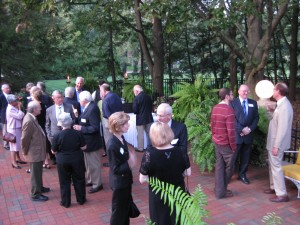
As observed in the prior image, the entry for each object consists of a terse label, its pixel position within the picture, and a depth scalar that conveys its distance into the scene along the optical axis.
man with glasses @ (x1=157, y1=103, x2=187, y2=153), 3.97
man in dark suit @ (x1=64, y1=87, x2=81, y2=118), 6.46
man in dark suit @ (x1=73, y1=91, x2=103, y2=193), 5.55
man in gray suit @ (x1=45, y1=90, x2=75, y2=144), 6.24
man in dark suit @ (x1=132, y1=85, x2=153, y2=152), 7.94
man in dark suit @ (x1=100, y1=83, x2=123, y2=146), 6.82
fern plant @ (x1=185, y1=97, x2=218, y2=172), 6.07
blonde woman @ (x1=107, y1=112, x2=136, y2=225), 3.84
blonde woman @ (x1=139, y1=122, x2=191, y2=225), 3.30
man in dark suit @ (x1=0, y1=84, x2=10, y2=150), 8.20
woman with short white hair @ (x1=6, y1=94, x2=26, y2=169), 7.00
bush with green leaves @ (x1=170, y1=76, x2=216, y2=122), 7.99
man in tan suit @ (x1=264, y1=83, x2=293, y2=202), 4.93
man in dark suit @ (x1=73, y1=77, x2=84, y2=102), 8.05
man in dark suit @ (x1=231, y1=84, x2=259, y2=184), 5.81
